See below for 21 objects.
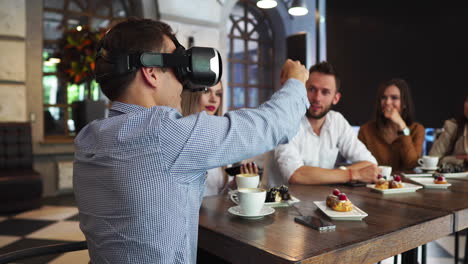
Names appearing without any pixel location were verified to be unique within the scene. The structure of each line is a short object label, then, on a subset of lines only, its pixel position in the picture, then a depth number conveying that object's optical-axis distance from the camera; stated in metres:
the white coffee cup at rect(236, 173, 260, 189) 1.25
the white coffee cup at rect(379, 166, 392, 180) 1.72
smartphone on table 0.93
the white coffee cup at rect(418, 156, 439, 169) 2.12
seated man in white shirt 2.20
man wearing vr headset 0.71
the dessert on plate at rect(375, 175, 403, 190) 1.47
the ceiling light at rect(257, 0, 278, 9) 3.51
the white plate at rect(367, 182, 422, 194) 1.44
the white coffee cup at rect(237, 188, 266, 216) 1.02
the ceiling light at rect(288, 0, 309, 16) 3.33
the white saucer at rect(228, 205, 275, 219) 1.03
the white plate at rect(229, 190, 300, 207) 1.19
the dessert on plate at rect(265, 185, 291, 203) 1.22
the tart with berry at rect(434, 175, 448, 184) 1.57
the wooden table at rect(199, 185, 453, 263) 0.80
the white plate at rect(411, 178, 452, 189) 1.54
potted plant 4.36
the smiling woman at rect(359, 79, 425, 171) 2.70
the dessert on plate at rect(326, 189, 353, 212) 1.08
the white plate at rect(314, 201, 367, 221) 1.02
